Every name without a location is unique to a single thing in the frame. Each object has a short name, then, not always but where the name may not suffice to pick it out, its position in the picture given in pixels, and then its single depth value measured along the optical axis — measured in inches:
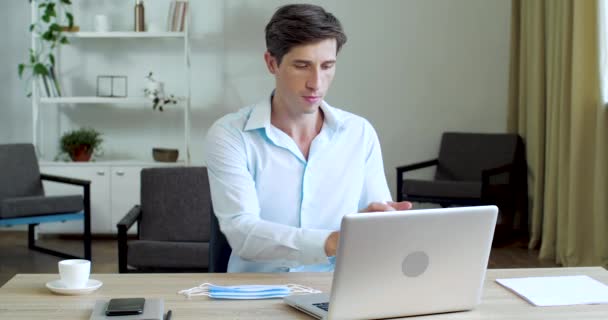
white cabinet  244.4
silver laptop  63.7
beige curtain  200.1
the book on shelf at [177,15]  247.8
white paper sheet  74.9
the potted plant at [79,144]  247.3
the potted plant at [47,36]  241.8
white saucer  75.3
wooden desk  69.9
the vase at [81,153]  247.8
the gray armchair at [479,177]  229.5
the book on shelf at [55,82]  247.0
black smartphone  67.9
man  86.4
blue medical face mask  74.4
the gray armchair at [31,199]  205.6
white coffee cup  76.1
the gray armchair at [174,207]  169.5
